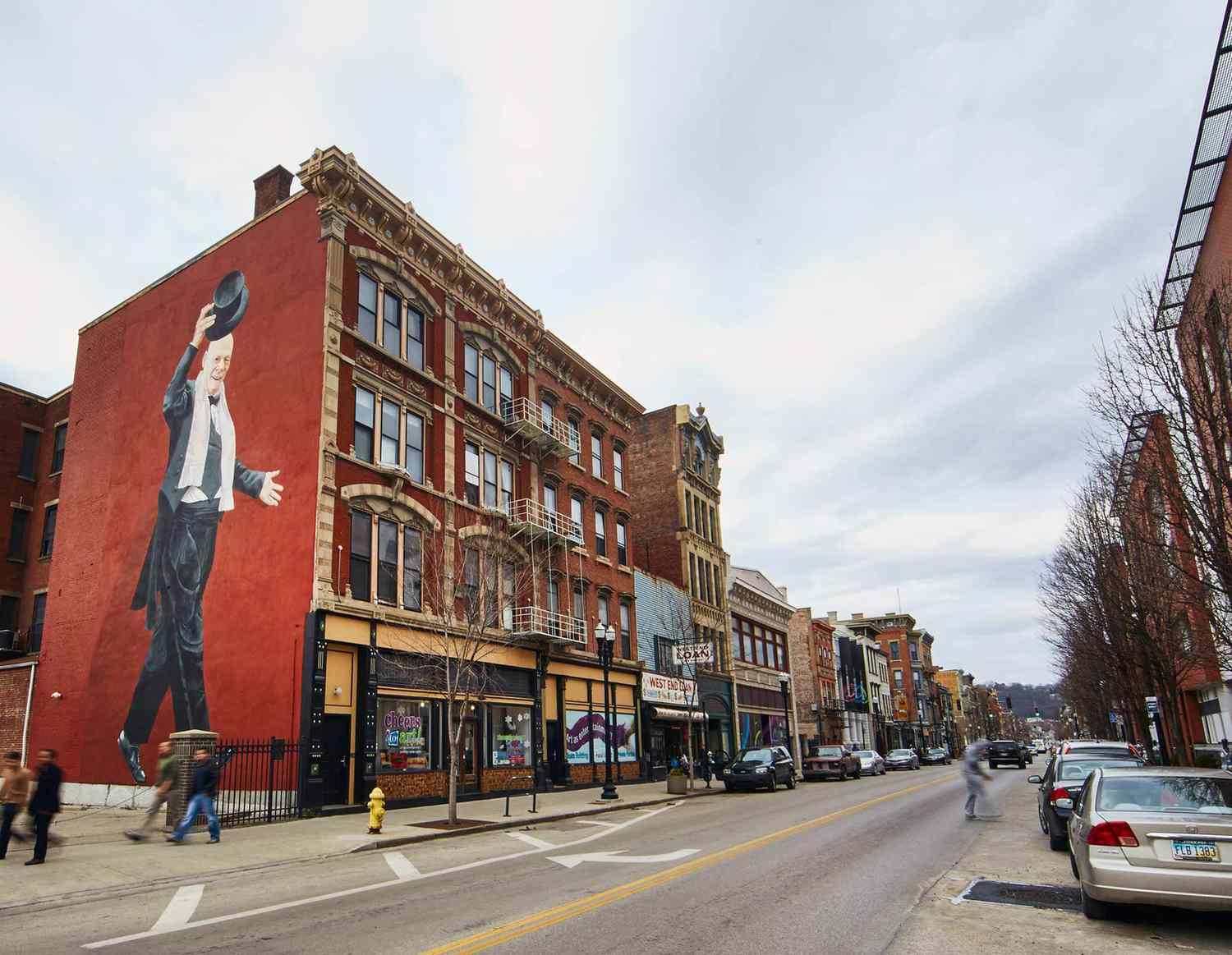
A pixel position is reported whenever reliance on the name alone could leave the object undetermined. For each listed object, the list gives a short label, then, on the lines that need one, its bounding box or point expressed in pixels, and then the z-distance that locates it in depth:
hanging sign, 36.53
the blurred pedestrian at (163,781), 15.55
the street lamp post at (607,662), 25.39
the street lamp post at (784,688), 41.33
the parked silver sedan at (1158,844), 7.21
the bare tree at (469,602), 23.42
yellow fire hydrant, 16.25
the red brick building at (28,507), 32.25
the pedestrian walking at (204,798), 15.18
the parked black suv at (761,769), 30.38
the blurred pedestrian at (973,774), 18.36
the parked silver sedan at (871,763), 47.56
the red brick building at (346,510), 21.83
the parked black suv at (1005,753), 51.00
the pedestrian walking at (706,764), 33.56
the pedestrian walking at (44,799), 12.68
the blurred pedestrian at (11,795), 12.87
